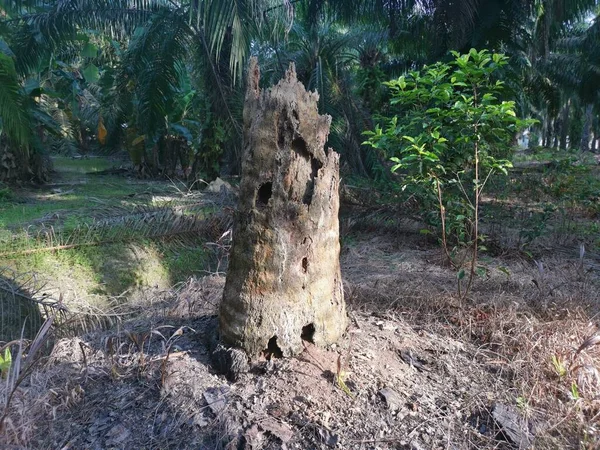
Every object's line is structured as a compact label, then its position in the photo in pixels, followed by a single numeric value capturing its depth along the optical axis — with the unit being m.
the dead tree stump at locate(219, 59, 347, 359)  2.37
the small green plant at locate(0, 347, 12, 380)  2.29
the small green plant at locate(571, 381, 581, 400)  2.29
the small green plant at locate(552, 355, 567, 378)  2.46
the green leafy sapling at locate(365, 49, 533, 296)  3.00
